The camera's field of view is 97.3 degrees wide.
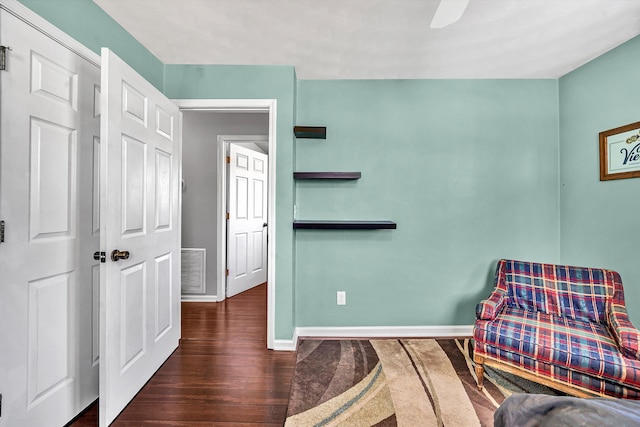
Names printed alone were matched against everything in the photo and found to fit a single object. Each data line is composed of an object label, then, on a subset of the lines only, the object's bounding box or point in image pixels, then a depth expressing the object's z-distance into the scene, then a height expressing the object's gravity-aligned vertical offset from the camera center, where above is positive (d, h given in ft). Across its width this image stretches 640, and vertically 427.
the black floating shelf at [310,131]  7.93 +2.42
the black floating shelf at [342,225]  7.90 -0.24
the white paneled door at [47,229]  4.02 -0.22
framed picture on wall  6.53 +1.60
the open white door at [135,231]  4.91 -0.33
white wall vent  11.70 -2.33
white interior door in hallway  12.16 -0.17
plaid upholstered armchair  5.04 -2.32
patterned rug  5.26 -3.69
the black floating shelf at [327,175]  8.04 +1.19
